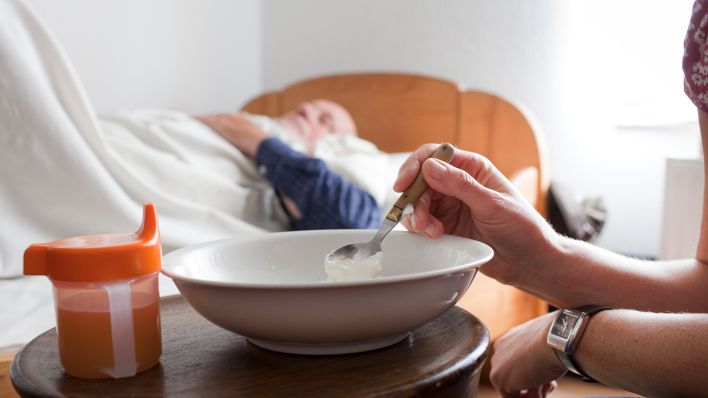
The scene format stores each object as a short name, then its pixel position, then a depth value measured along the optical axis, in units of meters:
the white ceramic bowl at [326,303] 0.44
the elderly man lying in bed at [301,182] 1.29
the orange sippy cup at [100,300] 0.44
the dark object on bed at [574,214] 1.52
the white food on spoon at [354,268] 0.57
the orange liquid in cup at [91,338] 0.44
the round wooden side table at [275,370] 0.43
